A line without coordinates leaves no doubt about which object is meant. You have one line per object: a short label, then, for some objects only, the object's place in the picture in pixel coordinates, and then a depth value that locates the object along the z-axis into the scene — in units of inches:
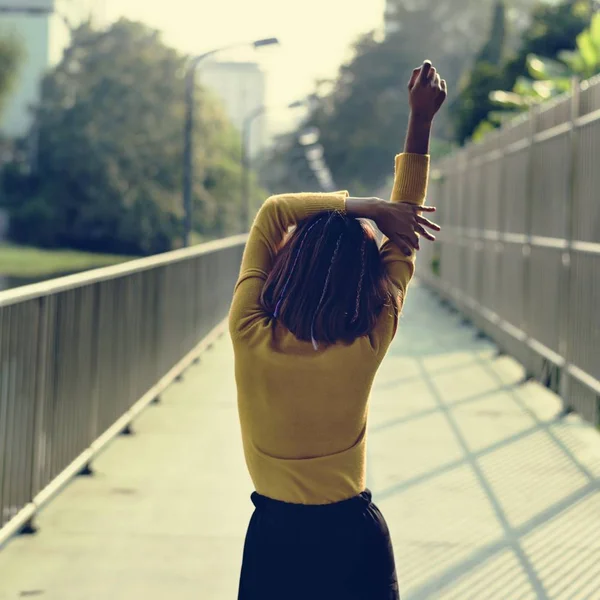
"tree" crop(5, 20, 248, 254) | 2864.2
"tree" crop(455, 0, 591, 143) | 1334.9
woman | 107.9
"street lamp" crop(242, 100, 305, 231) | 1763.0
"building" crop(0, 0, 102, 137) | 3437.5
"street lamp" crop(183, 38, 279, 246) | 826.2
